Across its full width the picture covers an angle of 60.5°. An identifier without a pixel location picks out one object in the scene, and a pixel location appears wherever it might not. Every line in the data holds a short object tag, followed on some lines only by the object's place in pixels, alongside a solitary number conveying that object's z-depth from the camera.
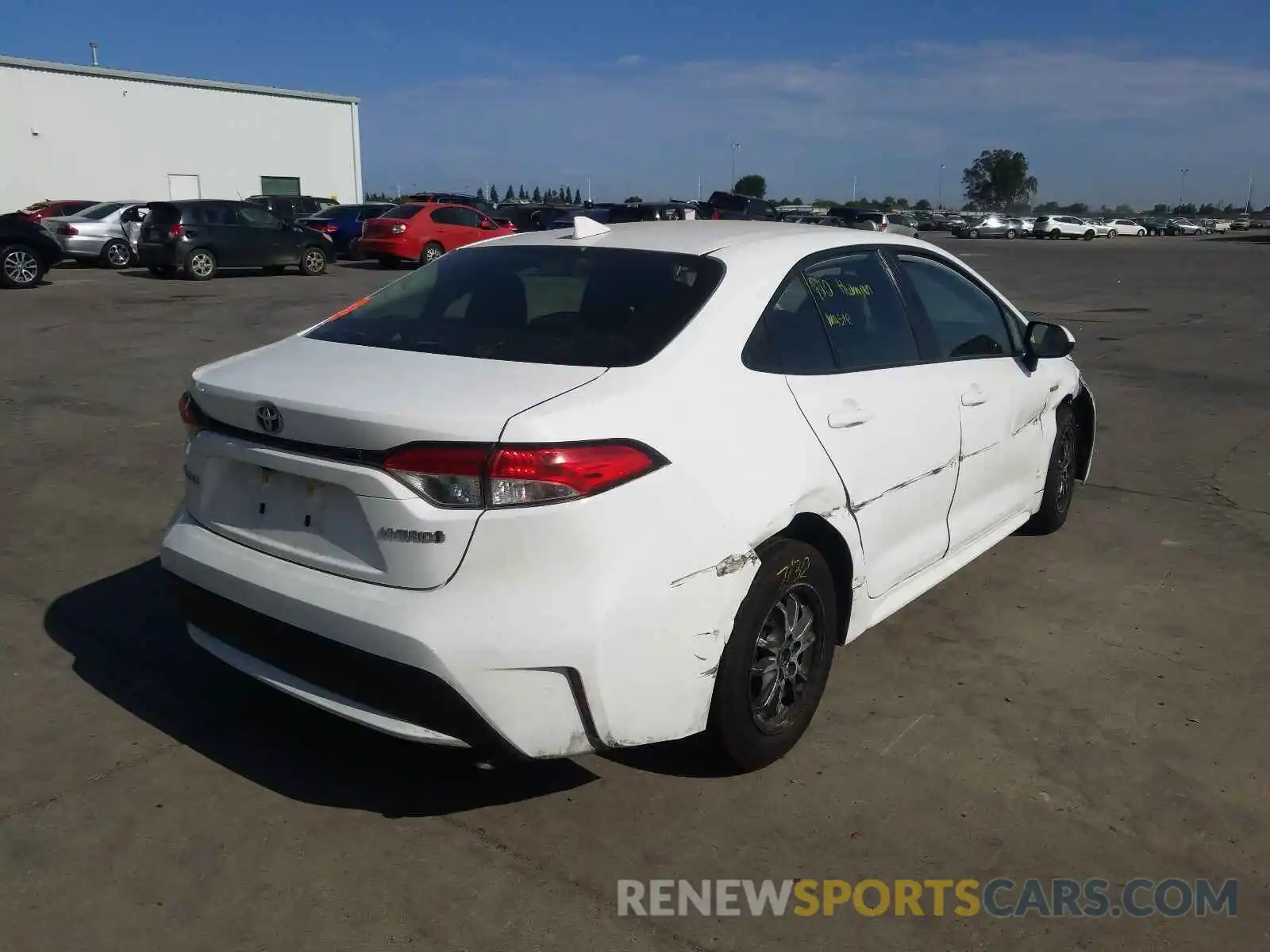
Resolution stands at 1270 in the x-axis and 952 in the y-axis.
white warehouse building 34.25
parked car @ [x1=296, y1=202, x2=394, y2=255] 27.88
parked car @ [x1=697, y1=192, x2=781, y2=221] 23.36
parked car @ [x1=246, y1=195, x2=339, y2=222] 31.40
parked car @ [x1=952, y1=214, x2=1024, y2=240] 60.56
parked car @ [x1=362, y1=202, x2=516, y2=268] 24.03
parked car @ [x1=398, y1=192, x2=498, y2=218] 30.03
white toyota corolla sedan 2.74
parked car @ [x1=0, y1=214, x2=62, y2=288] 18.44
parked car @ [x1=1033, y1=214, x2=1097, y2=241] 60.28
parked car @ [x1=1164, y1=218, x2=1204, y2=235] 73.56
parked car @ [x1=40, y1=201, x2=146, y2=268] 23.55
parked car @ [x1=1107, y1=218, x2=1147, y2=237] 65.62
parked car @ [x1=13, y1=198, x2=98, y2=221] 26.14
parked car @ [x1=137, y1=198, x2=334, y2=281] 20.92
